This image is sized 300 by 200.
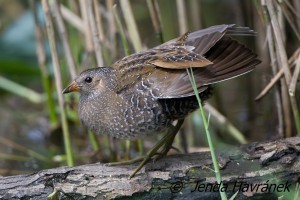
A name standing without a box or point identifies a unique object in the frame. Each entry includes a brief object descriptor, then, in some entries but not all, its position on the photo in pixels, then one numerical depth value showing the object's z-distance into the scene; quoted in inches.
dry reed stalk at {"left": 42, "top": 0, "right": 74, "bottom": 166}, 345.6
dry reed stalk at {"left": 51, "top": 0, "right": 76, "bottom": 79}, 356.5
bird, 289.9
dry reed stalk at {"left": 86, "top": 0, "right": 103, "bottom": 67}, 345.1
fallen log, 280.1
